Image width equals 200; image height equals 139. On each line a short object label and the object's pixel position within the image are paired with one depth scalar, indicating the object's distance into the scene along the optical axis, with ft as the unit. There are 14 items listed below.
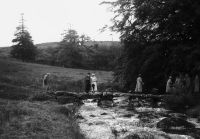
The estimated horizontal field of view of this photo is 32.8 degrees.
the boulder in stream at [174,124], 44.65
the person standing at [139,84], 79.20
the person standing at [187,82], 71.91
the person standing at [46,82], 99.60
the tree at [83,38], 267.57
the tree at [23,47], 233.76
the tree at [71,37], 253.88
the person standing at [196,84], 71.15
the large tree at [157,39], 72.23
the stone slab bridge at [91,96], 75.77
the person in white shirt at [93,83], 94.31
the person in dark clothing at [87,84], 86.84
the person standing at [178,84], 68.85
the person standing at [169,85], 76.84
